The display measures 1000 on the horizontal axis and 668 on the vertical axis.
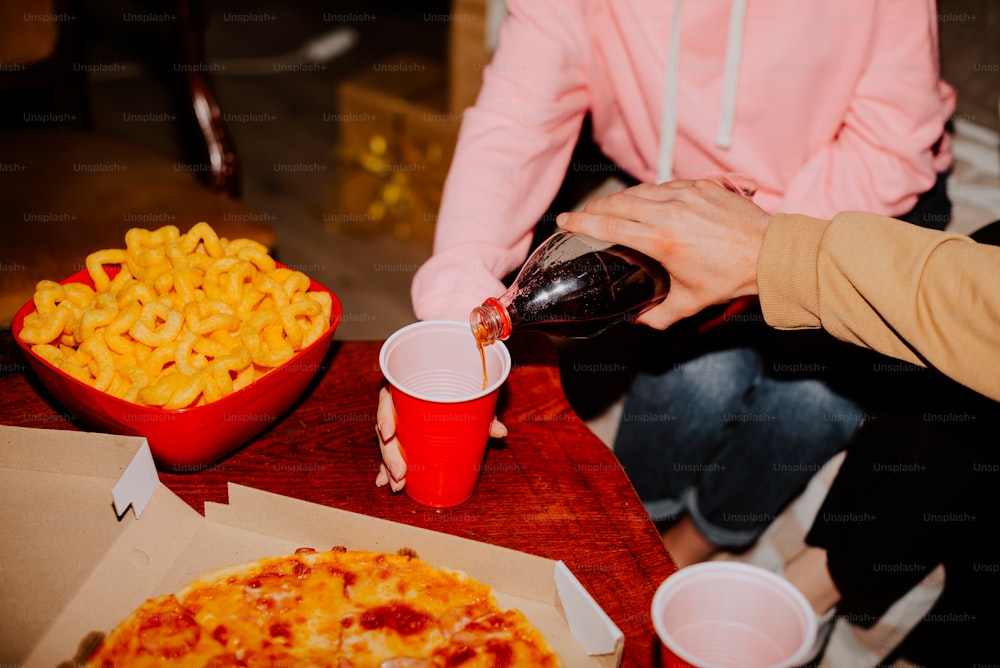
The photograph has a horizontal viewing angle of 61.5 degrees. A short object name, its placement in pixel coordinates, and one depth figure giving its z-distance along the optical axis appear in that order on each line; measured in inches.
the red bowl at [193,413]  34.4
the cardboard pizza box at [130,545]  30.7
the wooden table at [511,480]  35.5
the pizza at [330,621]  30.8
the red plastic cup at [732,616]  27.6
